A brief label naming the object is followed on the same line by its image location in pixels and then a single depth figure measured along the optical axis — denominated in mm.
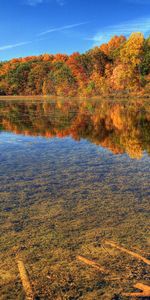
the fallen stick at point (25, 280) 4128
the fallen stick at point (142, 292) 4120
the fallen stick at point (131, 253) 4892
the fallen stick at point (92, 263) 4703
